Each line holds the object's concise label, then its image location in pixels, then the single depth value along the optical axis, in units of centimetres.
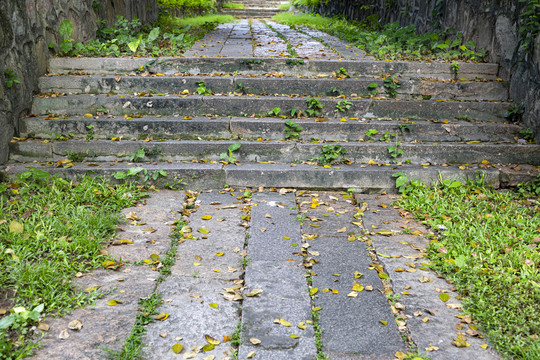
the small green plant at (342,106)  514
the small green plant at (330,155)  466
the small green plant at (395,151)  467
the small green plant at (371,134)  485
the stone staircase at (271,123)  450
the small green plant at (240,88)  533
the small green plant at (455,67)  547
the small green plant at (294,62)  558
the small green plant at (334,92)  536
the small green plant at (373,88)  530
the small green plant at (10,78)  450
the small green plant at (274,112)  505
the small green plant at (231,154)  464
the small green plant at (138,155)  460
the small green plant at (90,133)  479
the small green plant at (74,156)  458
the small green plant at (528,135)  484
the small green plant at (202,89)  525
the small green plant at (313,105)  511
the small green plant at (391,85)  534
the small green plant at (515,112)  505
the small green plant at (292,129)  488
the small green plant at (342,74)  550
